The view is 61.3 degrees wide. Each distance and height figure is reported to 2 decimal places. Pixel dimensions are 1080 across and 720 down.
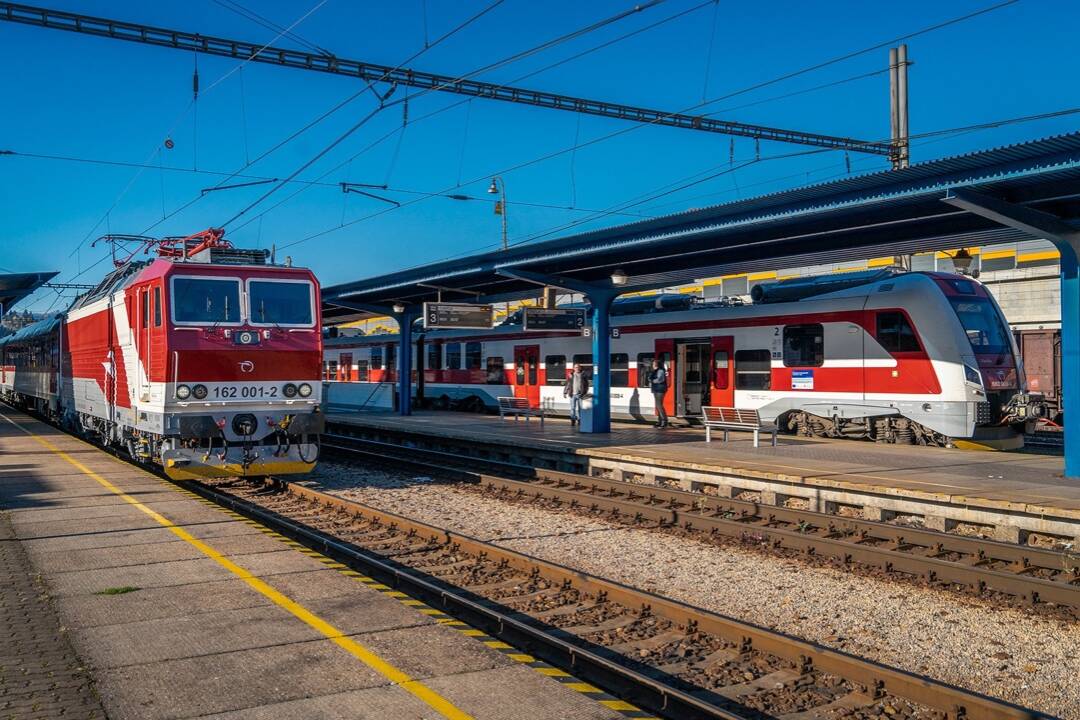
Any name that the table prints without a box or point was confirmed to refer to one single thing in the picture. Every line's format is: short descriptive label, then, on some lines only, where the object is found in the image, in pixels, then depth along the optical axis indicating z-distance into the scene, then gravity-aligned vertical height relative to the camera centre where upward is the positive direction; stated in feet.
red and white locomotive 41.60 +0.54
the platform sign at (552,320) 71.56 +4.17
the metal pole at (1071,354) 39.42 +0.57
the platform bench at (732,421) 55.47 -3.17
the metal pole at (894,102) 63.57 +18.65
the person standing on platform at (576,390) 74.33 -1.62
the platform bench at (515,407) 79.36 -3.09
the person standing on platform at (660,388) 71.51 -1.35
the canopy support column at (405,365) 91.09 +0.83
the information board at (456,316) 72.54 +4.54
